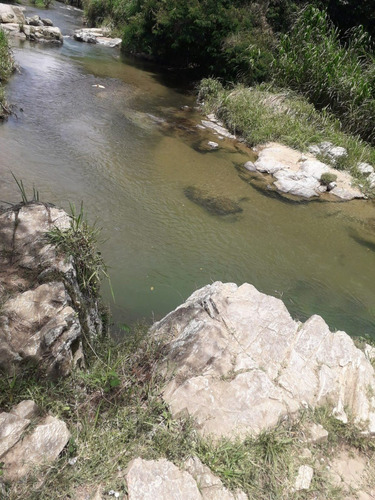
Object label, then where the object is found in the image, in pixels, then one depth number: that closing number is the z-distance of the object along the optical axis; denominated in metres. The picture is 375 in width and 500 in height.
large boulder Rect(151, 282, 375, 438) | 3.68
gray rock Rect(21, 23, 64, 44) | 19.91
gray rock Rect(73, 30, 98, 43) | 23.11
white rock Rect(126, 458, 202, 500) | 2.88
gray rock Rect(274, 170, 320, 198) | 11.57
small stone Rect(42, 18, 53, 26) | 22.86
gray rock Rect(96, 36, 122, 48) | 24.11
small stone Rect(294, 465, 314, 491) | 3.28
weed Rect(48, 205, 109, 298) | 4.24
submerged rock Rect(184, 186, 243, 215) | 9.47
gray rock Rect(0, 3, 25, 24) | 20.30
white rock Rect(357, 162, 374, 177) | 13.09
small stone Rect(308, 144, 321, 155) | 13.47
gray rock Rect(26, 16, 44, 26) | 21.50
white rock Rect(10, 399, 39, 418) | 3.12
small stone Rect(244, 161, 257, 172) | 12.27
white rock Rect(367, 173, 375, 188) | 12.79
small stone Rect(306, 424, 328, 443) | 3.65
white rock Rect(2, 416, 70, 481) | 2.82
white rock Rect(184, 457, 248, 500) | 3.03
